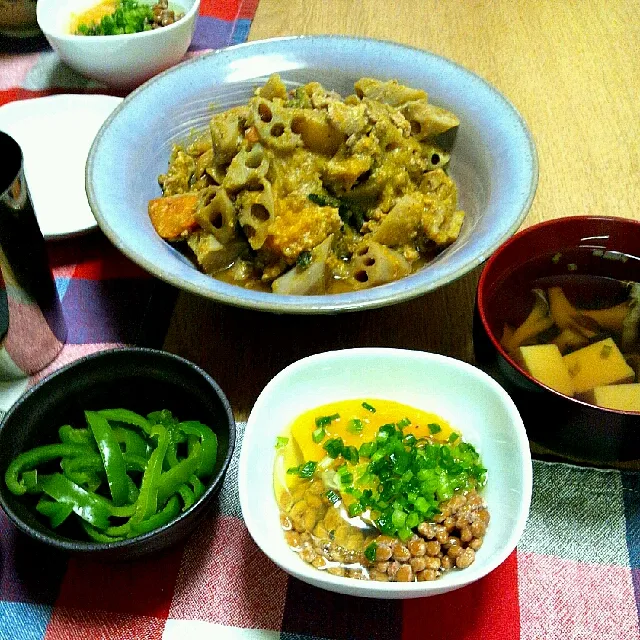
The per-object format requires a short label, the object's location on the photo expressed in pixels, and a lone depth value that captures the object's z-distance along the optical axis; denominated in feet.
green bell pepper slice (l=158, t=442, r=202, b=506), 1.15
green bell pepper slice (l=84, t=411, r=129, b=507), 1.16
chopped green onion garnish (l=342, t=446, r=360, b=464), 1.19
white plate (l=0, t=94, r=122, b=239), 1.74
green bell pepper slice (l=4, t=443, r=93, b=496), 1.12
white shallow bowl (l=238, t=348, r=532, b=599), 1.03
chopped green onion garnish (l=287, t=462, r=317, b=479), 1.18
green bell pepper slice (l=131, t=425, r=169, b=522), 1.13
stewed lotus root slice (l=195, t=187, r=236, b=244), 1.52
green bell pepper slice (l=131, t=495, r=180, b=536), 1.11
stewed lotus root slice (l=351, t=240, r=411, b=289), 1.49
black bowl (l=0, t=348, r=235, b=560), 1.10
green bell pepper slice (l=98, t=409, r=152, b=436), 1.24
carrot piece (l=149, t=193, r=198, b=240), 1.55
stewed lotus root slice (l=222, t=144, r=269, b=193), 1.52
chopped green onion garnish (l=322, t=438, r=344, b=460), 1.19
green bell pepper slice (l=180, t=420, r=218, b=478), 1.17
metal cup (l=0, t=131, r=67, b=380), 1.31
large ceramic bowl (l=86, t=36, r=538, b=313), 1.31
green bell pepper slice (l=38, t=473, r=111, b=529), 1.12
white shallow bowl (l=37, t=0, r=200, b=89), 2.03
